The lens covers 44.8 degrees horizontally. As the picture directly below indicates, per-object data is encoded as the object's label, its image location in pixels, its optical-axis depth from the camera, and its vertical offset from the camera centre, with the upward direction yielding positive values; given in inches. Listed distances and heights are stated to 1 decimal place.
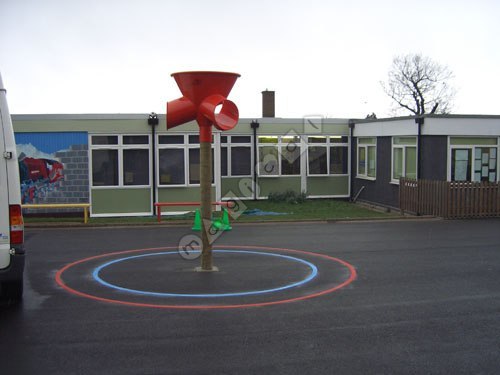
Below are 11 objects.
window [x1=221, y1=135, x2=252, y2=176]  996.6 +11.0
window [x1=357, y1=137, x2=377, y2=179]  967.6 +5.4
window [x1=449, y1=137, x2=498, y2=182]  815.1 +2.5
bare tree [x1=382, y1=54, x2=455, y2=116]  1879.9 +233.1
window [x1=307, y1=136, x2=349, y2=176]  1027.3 +12.6
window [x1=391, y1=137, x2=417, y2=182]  850.1 +4.6
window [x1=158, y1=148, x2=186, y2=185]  849.5 -2.9
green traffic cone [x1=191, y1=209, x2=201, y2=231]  680.3 -69.0
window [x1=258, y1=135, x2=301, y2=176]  1010.1 +11.0
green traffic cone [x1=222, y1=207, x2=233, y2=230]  669.3 -66.2
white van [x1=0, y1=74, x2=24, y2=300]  316.2 -24.3
